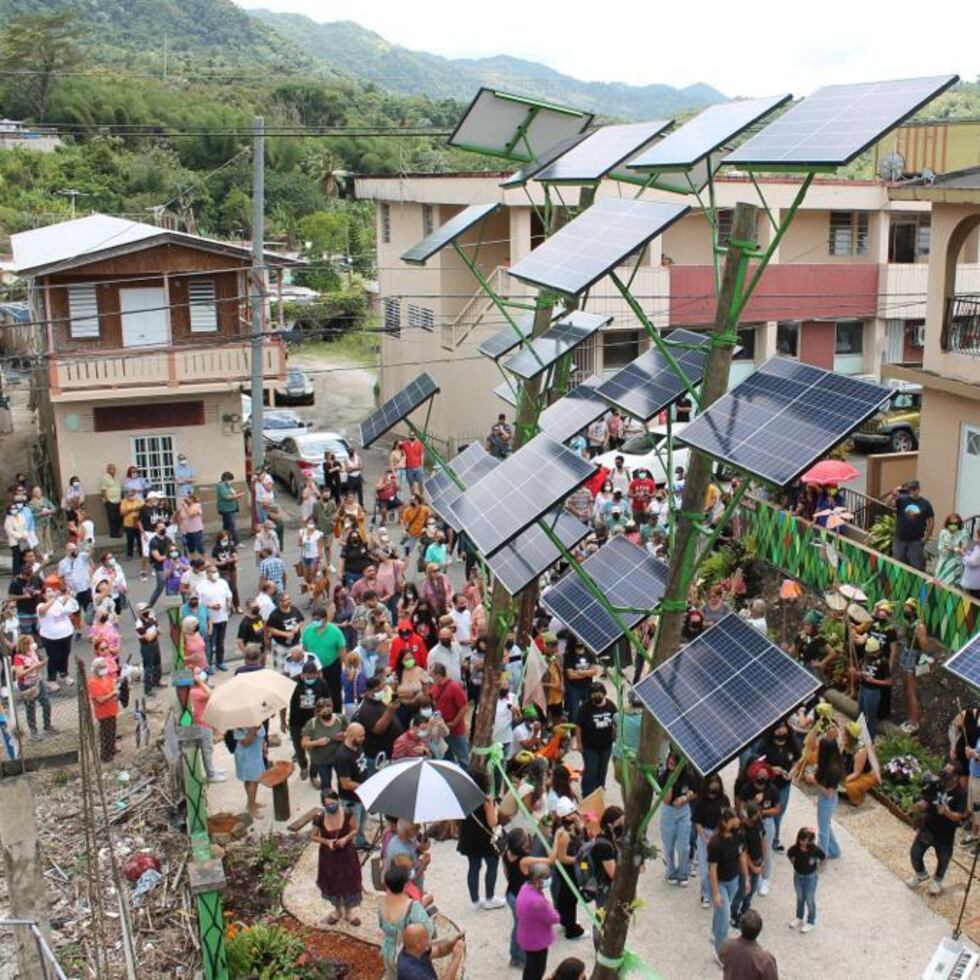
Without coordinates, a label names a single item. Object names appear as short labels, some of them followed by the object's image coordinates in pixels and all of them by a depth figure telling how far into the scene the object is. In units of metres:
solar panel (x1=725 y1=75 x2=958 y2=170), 7.32
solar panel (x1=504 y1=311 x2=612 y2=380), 12.12
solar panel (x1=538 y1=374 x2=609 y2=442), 11.34
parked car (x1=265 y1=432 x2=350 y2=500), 27.11
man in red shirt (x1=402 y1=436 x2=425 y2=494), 25.00
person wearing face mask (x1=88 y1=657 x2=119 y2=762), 13.96
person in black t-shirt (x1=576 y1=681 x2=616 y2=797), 12.64
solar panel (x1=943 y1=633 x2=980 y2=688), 8.58
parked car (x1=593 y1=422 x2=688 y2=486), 24.56
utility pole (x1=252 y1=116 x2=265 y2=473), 23.94
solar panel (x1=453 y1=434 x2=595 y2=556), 8.59
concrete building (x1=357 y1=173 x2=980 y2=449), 32.19
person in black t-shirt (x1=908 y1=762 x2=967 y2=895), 10.98
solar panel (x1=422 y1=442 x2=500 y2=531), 13.34
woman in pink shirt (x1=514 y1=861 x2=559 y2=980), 9.55
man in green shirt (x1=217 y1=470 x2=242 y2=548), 22.73
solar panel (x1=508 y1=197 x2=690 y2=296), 8.34
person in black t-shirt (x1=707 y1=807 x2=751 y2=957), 10.23
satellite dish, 29.61
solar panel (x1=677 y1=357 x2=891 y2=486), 7.21
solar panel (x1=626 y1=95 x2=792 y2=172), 8.27
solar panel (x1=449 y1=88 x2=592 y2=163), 12.84
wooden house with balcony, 24.56
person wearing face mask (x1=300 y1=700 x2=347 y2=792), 12.22
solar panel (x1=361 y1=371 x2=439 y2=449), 13.41
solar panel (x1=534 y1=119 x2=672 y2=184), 10.74
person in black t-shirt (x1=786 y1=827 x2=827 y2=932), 10.43
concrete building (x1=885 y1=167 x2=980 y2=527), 18.75
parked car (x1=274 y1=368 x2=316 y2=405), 40.41
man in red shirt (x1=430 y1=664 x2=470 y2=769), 13.30
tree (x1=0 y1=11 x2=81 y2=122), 86.06
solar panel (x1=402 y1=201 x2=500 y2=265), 14.02
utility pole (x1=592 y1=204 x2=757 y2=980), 7.98
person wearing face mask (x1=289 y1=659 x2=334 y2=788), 13.17
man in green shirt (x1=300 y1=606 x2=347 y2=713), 14.72
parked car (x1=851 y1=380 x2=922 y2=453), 29.56
